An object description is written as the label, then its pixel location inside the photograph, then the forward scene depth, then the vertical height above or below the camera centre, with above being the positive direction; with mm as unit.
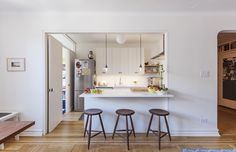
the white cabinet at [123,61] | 6316 +537
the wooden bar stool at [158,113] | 3161 -728
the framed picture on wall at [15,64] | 3527 +244
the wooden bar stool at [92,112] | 3158 -715
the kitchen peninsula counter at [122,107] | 3666 -703
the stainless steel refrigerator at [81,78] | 5988 -98
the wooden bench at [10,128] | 1393 -496
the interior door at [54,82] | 3752 -167
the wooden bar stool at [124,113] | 3163 -723
